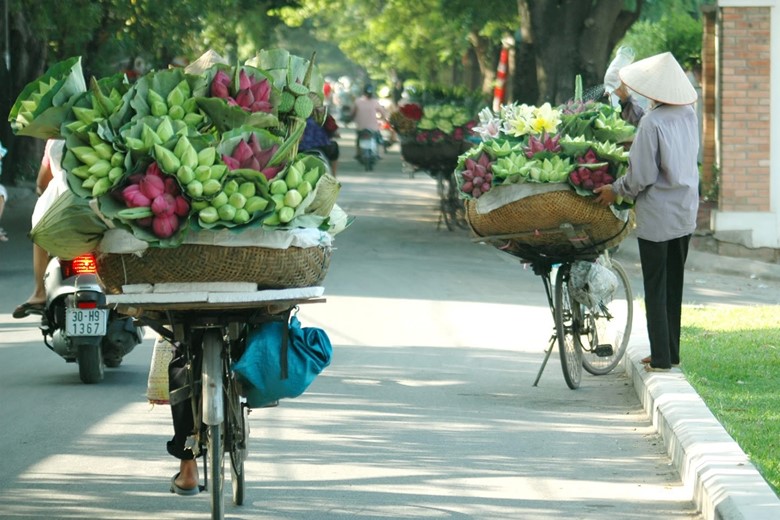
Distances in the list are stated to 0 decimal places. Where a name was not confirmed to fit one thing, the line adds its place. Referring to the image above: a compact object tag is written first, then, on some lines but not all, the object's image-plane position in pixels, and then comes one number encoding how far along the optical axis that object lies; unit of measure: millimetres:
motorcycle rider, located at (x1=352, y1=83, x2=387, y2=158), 73125
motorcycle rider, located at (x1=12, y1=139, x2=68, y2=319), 18469
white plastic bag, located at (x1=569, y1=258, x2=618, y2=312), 19641
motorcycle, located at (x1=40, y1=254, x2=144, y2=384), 19453
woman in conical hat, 17969
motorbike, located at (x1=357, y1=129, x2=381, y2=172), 74375
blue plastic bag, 12227
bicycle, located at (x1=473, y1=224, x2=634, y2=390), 19266
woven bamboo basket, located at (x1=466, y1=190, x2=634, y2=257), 18656
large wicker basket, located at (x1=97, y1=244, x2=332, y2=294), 11406
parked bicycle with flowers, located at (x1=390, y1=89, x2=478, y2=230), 41875
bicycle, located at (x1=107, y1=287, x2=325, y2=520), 11586
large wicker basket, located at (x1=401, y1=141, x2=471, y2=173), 41875
